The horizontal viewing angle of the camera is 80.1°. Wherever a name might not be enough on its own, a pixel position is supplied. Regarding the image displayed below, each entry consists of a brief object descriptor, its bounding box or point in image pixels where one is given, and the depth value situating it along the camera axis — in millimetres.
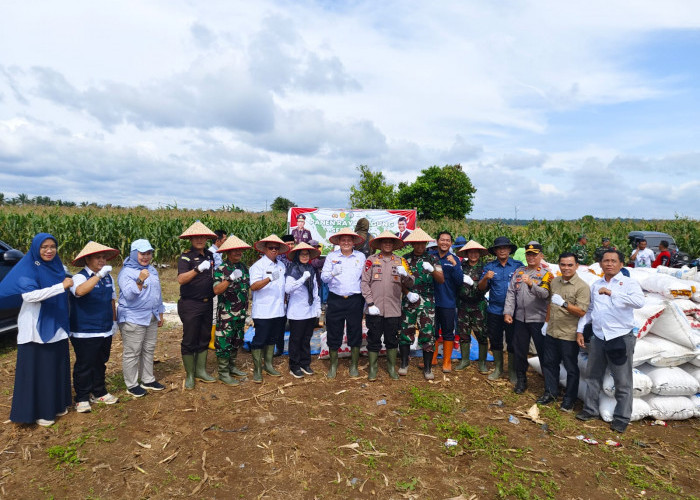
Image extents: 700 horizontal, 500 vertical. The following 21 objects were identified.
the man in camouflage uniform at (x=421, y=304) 6113
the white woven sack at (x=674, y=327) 5148
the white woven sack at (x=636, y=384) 4996
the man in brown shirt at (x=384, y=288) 5918
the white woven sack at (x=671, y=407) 5121
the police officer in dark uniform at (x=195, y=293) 5320
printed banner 12266
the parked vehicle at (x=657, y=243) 15375
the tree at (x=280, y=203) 45378
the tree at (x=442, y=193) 34125
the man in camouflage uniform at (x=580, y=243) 10039
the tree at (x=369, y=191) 31094
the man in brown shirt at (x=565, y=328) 5078
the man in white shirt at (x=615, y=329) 4652
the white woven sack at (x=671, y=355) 5137
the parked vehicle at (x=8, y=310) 6707
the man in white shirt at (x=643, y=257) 13256
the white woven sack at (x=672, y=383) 5094
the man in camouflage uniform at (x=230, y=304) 5637
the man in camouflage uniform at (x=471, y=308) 6352
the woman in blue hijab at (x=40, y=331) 4309
